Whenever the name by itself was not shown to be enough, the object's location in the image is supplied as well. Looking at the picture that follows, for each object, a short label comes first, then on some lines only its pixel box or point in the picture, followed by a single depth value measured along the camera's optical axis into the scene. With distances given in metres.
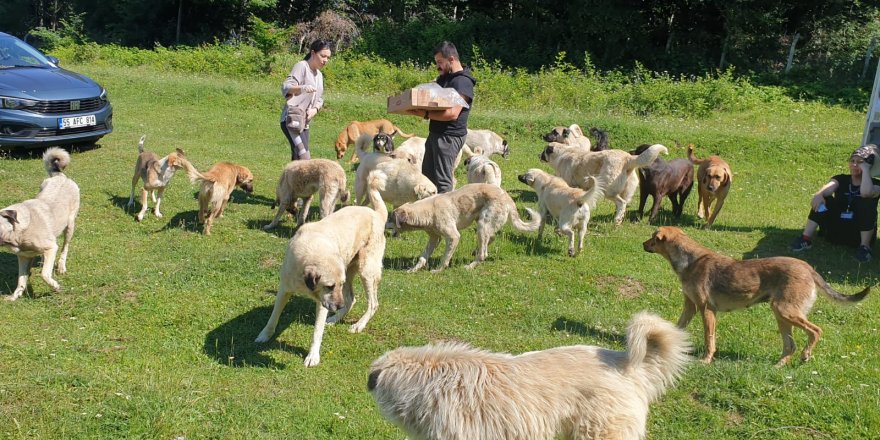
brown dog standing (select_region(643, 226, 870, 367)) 6.00
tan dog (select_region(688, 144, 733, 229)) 10.84
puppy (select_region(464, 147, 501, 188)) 11.24
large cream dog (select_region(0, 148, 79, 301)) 7.05
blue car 12.68
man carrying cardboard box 8.45
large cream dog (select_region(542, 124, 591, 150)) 14.09
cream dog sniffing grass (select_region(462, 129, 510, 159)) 14.77
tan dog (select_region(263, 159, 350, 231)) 9.88
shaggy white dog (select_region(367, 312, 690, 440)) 3.76
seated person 9.66
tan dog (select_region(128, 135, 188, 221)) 10.15
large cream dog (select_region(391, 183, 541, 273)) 8.84
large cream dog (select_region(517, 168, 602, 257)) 9.41
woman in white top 9.93
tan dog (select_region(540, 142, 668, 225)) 10.79
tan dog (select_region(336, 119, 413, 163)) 15.37
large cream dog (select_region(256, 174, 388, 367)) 5.73
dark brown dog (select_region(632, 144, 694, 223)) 11.26
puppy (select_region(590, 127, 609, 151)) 13.49
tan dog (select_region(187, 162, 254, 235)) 9.69
